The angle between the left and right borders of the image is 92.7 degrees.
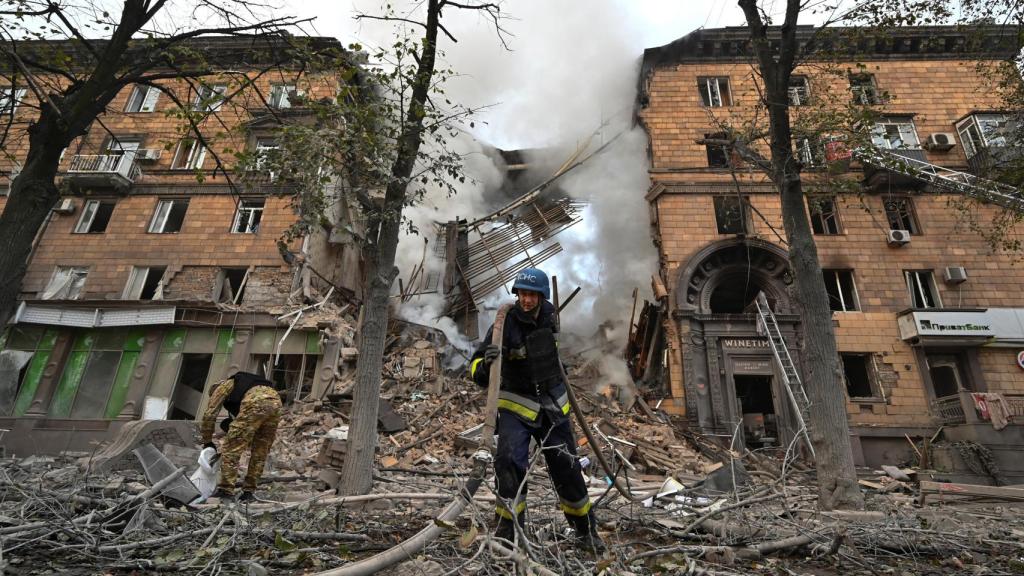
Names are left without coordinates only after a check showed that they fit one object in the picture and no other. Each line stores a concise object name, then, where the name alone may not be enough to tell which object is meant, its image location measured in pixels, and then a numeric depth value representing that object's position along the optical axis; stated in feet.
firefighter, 10.91
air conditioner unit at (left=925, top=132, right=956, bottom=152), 55.36
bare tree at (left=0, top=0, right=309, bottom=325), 18.78
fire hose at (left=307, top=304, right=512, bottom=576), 7.77
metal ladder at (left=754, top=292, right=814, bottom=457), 44.62
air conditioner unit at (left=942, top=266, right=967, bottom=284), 49.83
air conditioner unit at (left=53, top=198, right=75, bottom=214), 55.21
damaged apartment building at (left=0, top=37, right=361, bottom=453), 47.26
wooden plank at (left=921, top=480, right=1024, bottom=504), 17.37
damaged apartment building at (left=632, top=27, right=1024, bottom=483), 46.03
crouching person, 16.44
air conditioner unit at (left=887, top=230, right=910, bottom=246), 50.93
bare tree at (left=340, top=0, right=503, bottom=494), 19.84
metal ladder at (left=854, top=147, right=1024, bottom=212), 24.17
